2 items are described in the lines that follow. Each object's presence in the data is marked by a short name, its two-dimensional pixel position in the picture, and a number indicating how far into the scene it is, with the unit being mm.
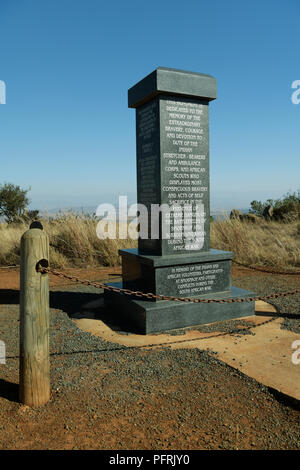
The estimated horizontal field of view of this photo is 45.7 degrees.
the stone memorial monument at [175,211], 4727
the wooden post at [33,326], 2727
